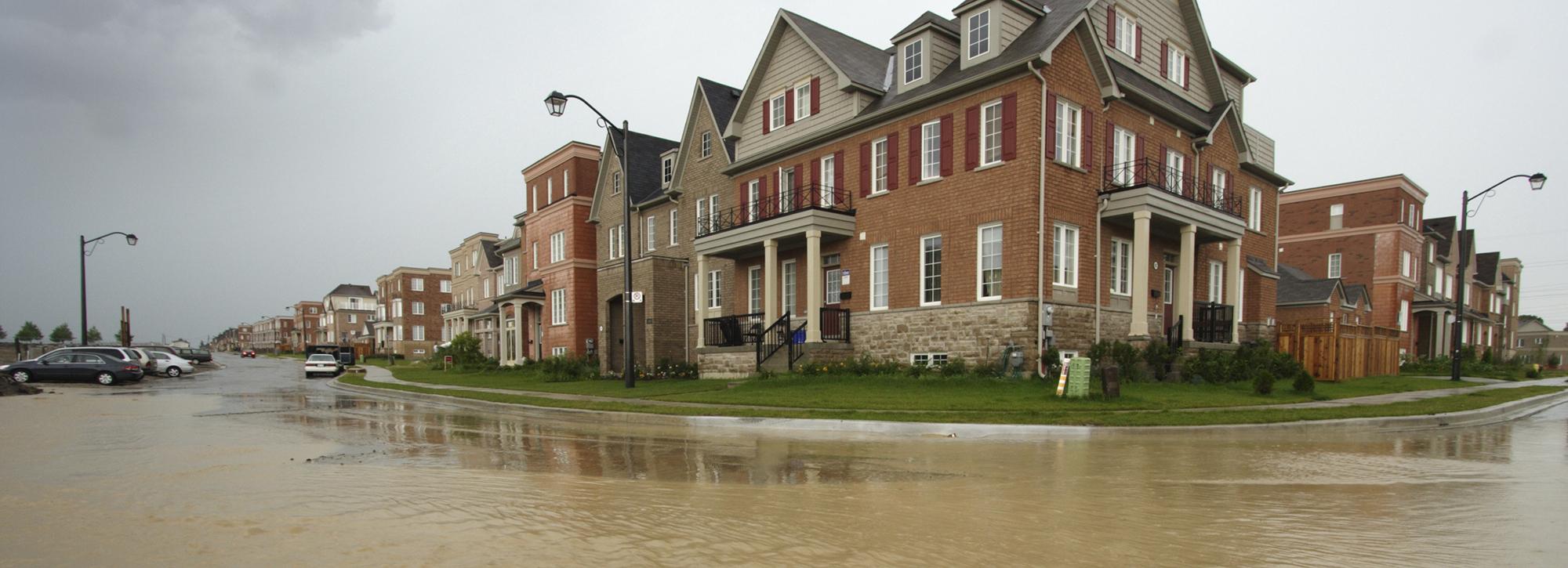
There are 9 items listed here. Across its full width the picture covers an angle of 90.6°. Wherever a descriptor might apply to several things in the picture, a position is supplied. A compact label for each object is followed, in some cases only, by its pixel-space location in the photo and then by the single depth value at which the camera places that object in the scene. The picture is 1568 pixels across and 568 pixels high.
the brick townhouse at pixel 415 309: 85.88
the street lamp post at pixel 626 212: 20.34
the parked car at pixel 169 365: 38.22
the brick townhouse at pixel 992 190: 19.19
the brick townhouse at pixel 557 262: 37.09
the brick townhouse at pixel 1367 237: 43.41
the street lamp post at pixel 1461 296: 25.45
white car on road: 39.97
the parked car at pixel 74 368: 27.56
